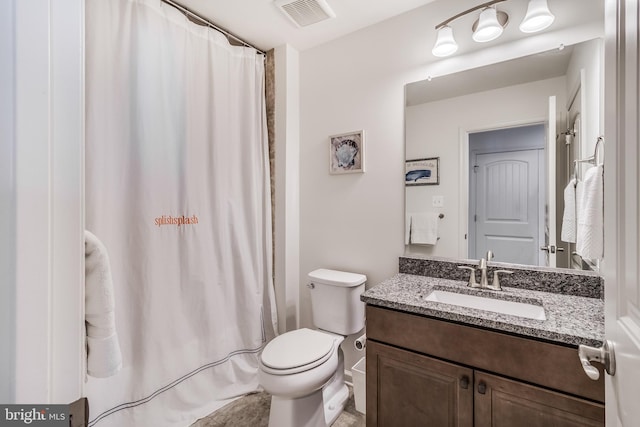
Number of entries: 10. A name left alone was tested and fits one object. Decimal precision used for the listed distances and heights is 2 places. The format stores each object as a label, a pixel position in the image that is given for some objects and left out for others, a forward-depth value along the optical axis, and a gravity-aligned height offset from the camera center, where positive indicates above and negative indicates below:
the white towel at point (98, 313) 0.63 -0.22
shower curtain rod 1.73 +1.21
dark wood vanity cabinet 0.98 -0.64
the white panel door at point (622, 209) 0.52 +0.00
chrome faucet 1.51 -0.33
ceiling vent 1.73 +1.22
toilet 1.42 -0.75
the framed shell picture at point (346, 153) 1.98 +0.40
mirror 1.39 +0.31
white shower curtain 1.44 +0.03
